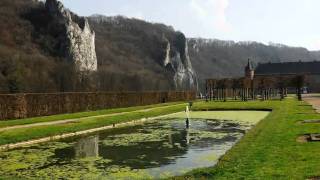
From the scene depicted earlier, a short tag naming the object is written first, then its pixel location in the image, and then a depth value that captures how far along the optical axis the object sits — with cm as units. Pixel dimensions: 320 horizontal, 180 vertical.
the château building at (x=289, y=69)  10785
